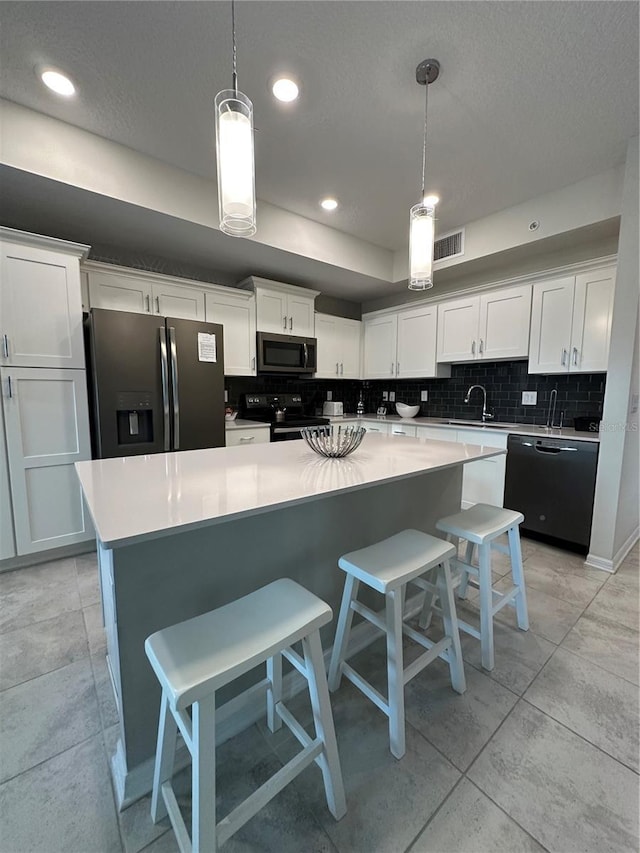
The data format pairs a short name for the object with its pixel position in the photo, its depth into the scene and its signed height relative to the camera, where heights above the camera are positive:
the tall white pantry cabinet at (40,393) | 2.21 -0.03
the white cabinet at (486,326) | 3.08 +0.63
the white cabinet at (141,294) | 2.70 +0.80
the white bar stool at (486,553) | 1.54 -0.80
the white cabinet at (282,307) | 3.56 +0.89
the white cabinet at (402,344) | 3.83 +0.55
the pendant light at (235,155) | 1.09 +0.75
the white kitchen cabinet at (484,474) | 3.01 -0.75
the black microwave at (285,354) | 3.59 +0.39
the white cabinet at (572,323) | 2.62 +0.55
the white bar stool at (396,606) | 1.17 -0.82
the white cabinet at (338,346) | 4.15 +0.54
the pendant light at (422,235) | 1.59 +0.72
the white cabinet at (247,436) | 3.19 -0.44
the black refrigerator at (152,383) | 2.48 +0.05
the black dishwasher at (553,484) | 2.51 -0.72
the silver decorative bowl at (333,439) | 1.67 -0.24
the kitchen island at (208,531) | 0.96 -0.52
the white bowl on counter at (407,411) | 4.12 -0.24
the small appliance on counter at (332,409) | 4.39 -0.24
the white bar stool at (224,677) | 0.76 -0.64
